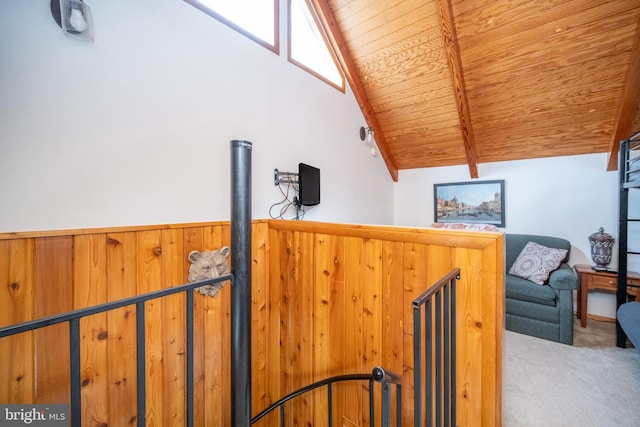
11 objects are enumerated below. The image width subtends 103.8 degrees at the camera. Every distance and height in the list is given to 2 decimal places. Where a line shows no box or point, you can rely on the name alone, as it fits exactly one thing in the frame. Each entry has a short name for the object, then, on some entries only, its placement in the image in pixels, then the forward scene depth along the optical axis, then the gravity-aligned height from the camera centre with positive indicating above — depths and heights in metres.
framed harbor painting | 3.71 +0.13
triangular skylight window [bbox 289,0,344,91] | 2.50 +1.82
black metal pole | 1.04 -0.31
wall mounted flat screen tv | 2.30 +0.25
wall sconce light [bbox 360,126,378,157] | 3.55 +1.07
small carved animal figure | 1.66 -0.38
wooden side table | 2.58 -0.77
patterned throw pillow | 2.81 -0.61
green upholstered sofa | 2.55 -1.02
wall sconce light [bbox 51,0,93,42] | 1.17 +0.93
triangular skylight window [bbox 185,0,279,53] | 1.80 +1.56
